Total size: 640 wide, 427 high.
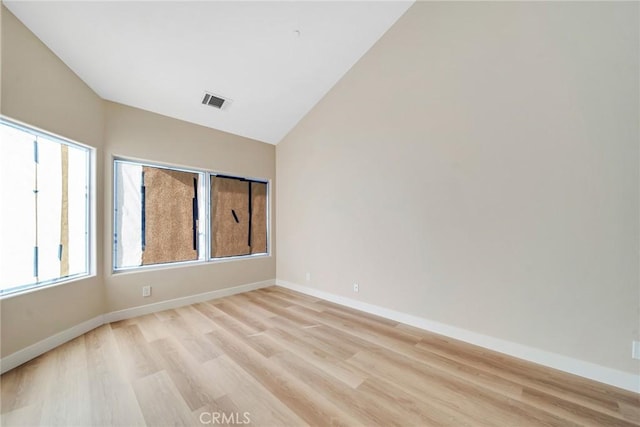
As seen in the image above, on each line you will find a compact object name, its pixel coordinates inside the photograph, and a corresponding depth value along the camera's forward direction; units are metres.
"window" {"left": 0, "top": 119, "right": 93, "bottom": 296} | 2.04
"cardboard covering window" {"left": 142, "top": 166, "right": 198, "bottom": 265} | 3.28
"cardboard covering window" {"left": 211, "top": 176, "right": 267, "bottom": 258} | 3.95
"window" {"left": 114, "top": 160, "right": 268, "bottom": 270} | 3.13
